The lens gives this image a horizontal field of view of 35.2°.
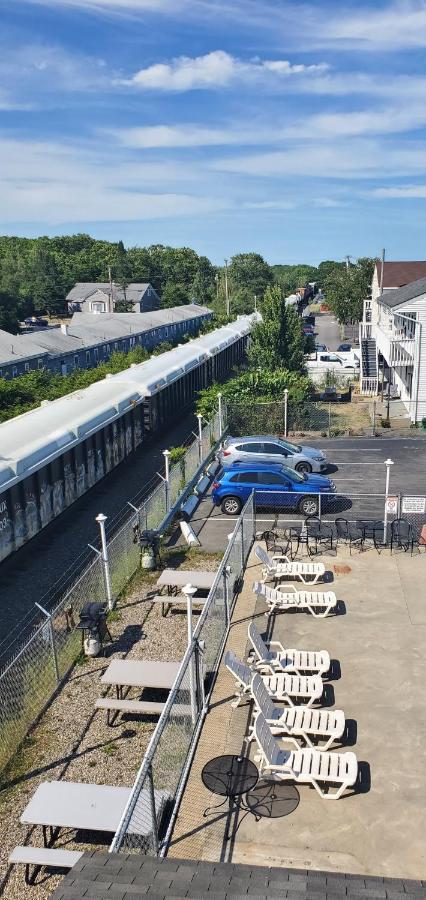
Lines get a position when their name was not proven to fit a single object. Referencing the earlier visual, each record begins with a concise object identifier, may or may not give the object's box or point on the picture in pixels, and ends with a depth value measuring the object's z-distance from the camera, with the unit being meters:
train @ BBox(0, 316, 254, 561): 17.16
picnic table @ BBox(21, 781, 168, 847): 8.22
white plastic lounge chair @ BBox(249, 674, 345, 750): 9.71
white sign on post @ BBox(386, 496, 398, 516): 16.95
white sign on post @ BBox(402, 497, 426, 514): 17.19
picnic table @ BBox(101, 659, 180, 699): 11.28
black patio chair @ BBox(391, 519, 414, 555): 16.92
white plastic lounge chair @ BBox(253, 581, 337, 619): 13.61
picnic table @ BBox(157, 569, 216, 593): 15.07
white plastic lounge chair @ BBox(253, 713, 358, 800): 8.82
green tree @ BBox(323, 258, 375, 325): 74.06
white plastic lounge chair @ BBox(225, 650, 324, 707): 10.66
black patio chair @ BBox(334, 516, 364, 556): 17.22
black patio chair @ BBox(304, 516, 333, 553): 17.25
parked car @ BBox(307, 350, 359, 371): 50.81
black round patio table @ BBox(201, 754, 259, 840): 8.95
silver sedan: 23.23
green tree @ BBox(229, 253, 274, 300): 115.94
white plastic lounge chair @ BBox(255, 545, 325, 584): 15.26
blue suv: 20.66
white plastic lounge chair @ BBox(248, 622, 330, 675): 11.35
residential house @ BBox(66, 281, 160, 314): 100.88
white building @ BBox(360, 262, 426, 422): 31.88
